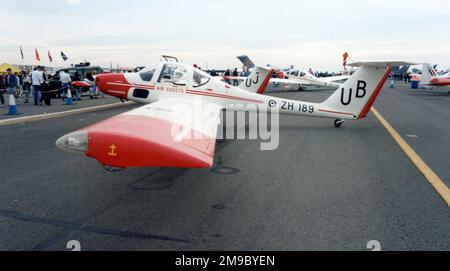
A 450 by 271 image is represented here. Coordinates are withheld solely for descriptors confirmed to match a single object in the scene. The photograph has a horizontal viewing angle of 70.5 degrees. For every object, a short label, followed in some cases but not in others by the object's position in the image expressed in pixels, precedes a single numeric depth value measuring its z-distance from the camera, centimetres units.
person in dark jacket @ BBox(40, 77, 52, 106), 1686
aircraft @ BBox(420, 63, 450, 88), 2519
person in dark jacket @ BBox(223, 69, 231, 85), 3679
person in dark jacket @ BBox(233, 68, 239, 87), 3692
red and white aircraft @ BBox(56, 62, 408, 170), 321
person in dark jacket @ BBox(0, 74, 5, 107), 1677
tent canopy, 3474
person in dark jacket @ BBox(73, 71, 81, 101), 1964
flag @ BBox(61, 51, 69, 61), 3518
